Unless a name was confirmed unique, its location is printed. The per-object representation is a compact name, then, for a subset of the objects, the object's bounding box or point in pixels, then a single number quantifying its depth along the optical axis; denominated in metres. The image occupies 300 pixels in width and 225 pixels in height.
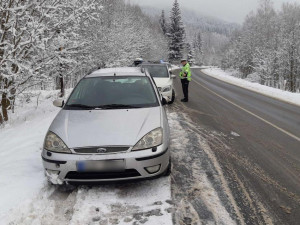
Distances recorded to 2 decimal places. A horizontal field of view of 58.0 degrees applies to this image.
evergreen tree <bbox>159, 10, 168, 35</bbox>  79.56
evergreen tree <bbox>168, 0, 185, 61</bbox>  66.19
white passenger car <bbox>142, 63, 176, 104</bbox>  10.52
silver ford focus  3.49
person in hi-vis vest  11.93
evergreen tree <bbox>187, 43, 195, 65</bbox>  93.94
